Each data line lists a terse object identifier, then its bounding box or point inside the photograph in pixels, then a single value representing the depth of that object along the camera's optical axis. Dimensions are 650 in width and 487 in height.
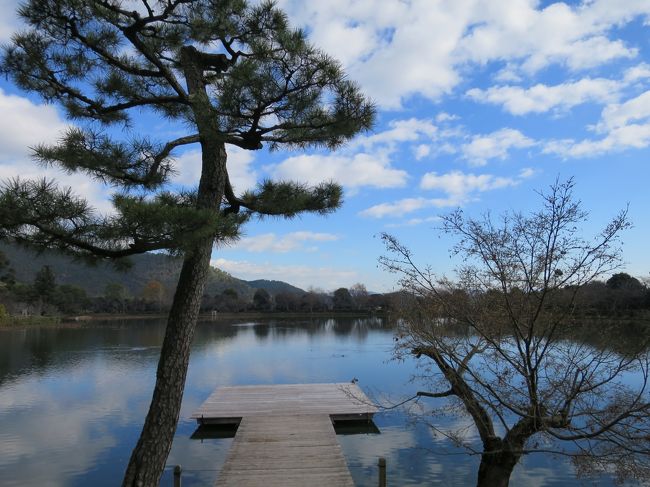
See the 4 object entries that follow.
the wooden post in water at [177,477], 5.70
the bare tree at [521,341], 3.25
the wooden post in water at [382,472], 6.03
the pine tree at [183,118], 2.79
